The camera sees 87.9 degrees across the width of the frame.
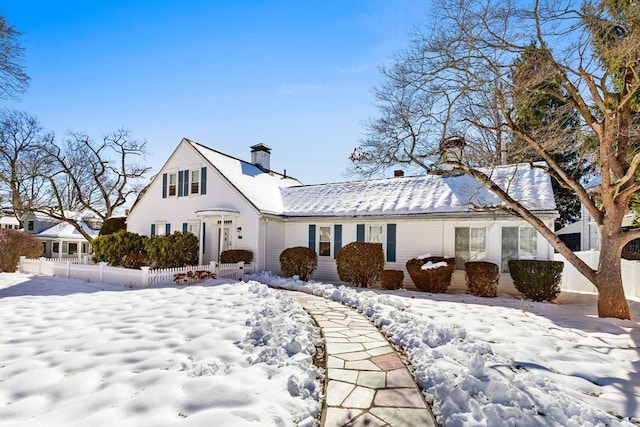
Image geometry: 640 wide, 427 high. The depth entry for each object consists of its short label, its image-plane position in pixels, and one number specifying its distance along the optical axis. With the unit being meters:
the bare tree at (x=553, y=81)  6.58
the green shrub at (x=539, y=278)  9.73
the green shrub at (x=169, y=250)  13.49
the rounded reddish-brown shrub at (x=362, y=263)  11.80
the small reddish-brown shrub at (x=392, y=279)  11.44
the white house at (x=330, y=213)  11.37
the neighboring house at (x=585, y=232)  17.37
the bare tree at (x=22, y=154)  24.69
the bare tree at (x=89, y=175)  25.70
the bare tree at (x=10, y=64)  6.51
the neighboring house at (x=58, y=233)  32.47
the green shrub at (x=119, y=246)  14.30
